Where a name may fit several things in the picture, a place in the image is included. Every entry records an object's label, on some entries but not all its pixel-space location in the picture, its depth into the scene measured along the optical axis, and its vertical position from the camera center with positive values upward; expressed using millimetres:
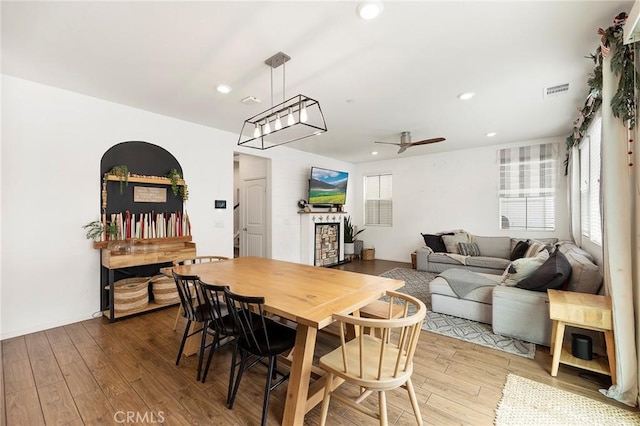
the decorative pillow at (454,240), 5520 -553
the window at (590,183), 3234 +408
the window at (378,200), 7211 +387
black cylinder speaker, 2121 -1076
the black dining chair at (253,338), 1610 -840
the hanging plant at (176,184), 3852 +451
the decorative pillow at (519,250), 4555 -635
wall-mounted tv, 6103 +668
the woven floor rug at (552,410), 1694 -1317
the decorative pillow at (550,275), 2576 -609
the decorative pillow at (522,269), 2836 -595
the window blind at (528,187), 5117 +532
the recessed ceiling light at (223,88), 2917 +1417
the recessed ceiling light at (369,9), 1749 +1377
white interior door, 5772 -72
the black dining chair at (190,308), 2018 -759
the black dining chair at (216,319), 1783 -801
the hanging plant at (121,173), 3336 +541
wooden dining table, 1530 -545
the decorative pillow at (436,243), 5734 -639
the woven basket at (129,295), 3141 -964
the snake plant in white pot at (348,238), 7020 -636
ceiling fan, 4621 +1301
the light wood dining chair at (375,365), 1322 -848
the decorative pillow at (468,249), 5383 -718
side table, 1985 -839
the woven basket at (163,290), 3467 -975
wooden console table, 3090 -526
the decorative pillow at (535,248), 3907 -531
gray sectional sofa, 2586 -970
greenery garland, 1847 +1025
